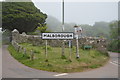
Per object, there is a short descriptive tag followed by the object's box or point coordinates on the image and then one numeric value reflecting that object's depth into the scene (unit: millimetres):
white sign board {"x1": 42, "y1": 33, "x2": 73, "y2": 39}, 11203
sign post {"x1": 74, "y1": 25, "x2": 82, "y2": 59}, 12250
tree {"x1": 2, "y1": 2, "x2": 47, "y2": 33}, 24078
